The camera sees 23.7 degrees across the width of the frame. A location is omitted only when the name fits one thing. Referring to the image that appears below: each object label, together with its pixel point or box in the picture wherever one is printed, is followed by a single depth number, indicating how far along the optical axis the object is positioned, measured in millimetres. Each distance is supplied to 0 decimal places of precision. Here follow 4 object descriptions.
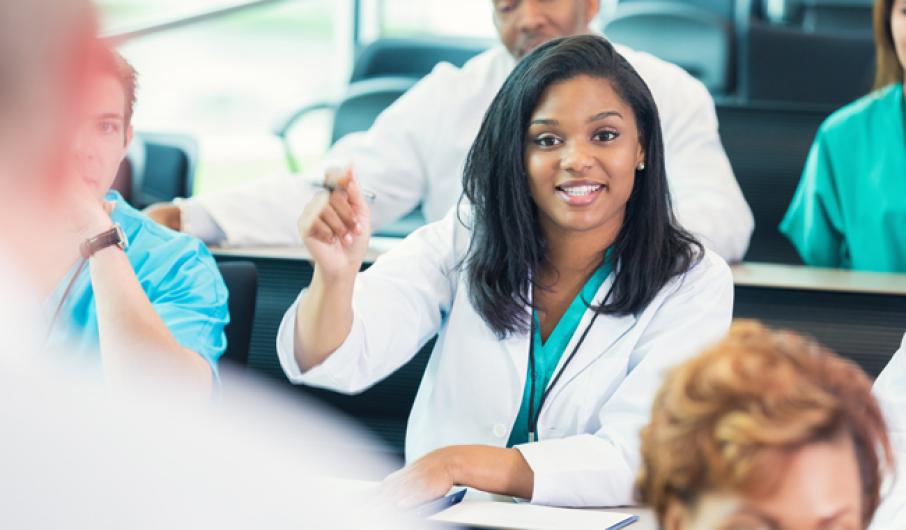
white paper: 2007
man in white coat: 2852
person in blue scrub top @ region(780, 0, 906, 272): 3018
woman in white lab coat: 2302
